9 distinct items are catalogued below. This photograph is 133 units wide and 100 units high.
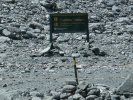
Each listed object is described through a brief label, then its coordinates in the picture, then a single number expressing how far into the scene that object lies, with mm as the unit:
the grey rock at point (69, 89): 12547
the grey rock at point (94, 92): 12273
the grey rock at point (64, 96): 12344
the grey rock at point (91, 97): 12047
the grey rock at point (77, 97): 12081
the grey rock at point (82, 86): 12387
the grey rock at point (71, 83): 12918
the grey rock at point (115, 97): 12461
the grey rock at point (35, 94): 13078
